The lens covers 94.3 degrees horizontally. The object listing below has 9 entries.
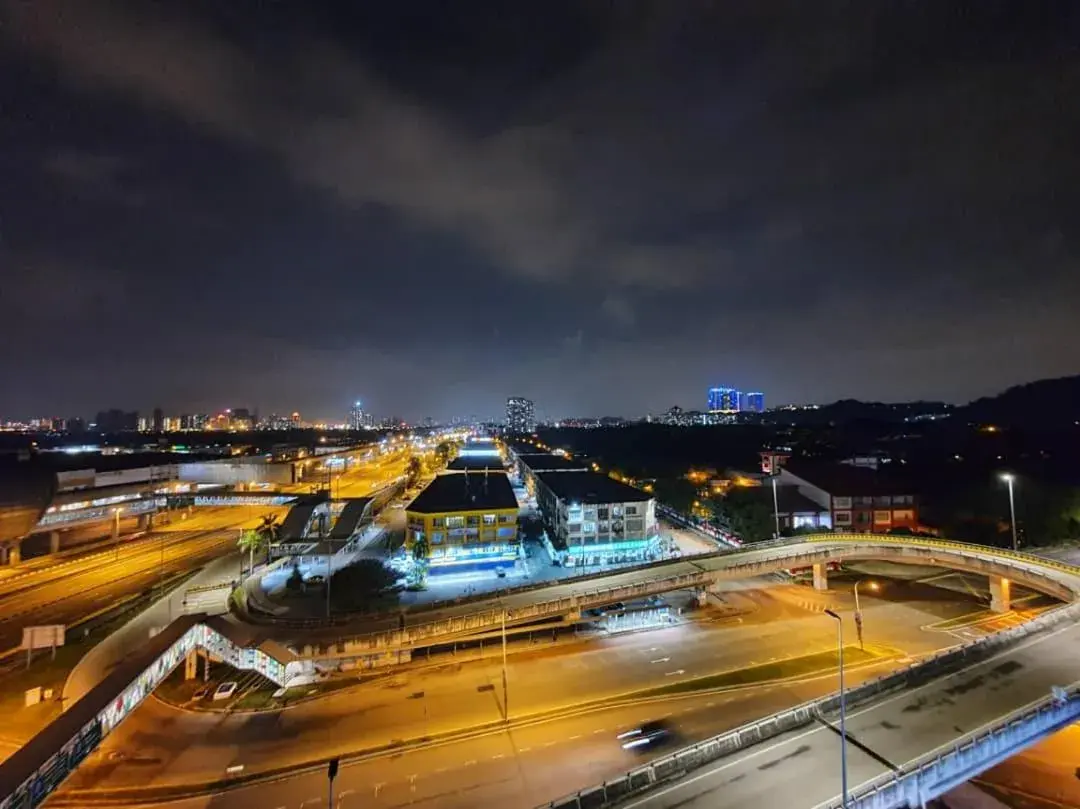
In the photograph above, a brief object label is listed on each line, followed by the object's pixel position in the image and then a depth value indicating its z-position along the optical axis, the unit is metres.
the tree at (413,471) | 105.56
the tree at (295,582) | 44.72
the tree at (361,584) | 42.22
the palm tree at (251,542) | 47.81
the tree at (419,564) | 47.84
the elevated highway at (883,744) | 15.55
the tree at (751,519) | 57.66
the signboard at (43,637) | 29.08
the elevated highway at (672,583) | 32.00
